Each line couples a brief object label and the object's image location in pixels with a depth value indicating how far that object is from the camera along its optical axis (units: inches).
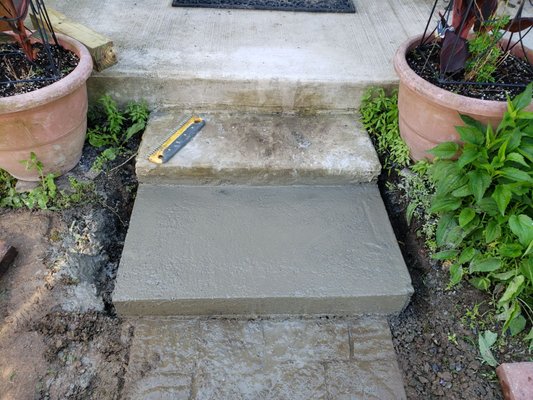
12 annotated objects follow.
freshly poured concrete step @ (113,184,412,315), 76.0
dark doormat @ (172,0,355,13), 121.7
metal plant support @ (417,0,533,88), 82.1
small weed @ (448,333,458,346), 75.0
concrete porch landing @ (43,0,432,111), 98.2
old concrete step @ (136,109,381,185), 90.6
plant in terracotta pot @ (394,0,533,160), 79.9
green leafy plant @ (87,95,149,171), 97.0
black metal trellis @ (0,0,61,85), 82.4
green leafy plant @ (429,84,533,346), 70.2
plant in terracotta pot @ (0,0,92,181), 78.2
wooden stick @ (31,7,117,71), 93.7
